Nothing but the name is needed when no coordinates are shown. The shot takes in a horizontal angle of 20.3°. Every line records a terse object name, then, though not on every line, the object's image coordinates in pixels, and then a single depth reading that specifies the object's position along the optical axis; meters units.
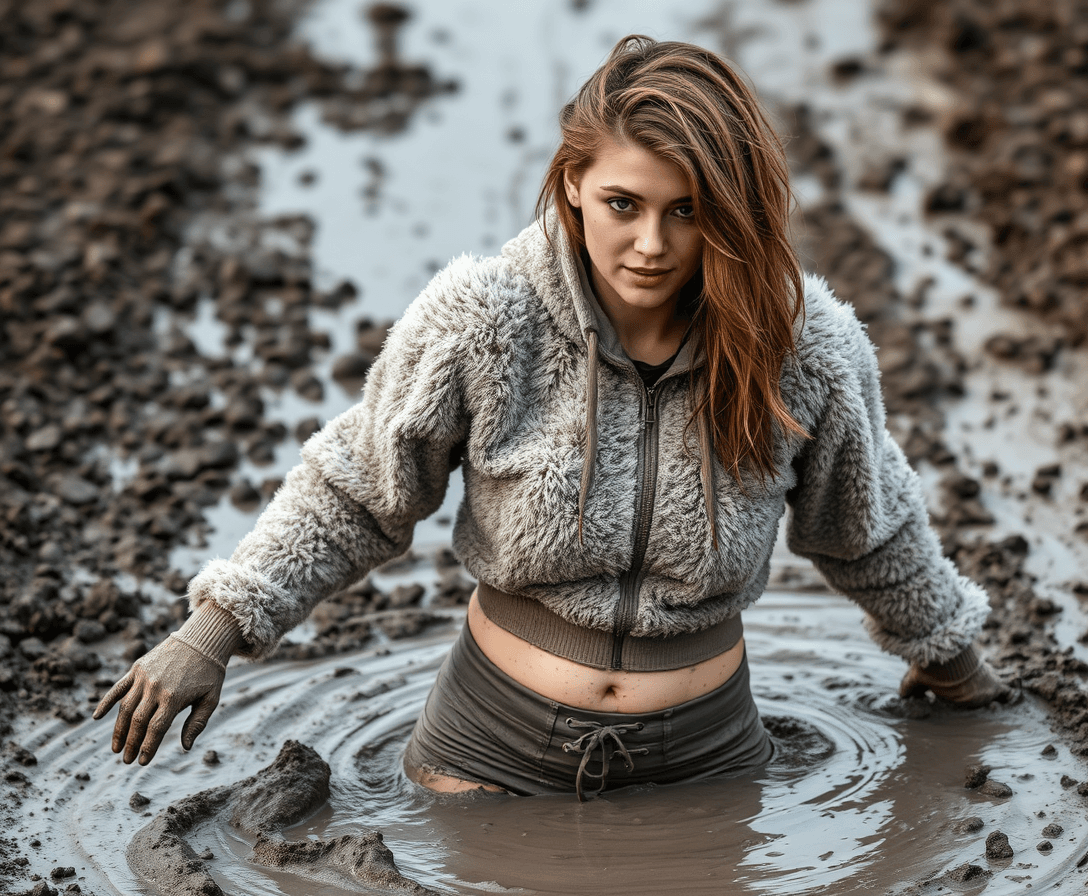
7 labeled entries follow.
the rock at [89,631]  8.00
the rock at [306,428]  10.35
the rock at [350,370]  11.23
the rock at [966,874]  5.70
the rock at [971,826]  6.07
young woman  5.54
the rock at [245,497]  9.73
